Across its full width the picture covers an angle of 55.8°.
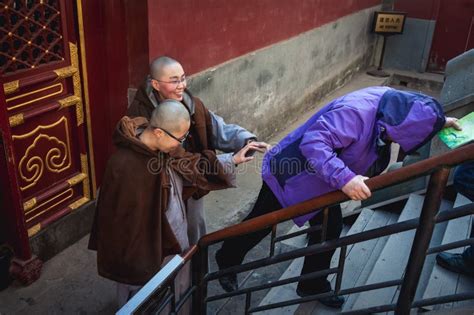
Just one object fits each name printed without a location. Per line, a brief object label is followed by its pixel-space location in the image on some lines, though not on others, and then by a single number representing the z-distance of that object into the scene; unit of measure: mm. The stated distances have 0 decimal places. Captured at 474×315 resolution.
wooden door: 3066
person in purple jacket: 2266
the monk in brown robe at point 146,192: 2359
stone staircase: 2696
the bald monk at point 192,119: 2826
